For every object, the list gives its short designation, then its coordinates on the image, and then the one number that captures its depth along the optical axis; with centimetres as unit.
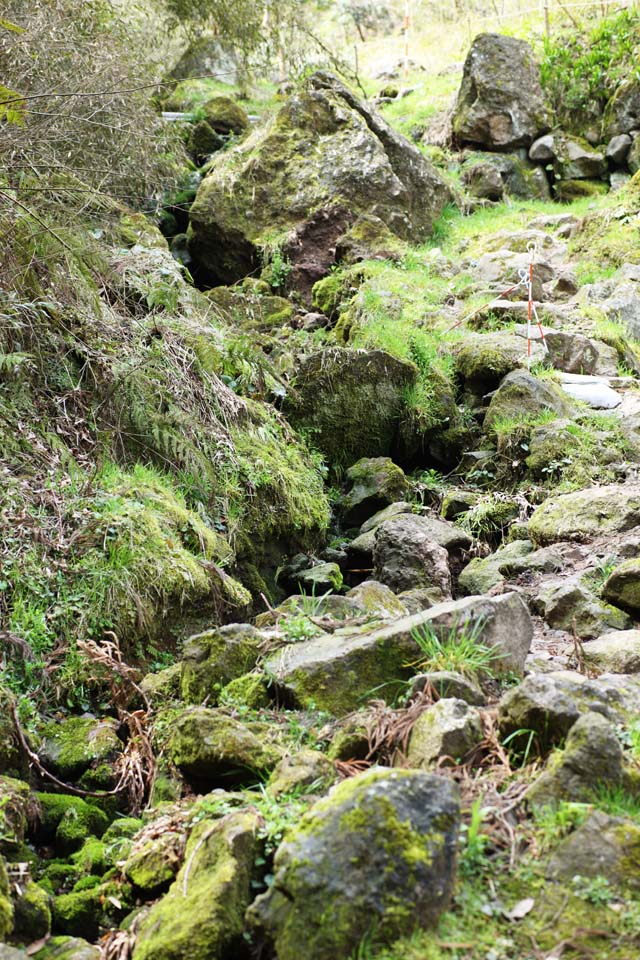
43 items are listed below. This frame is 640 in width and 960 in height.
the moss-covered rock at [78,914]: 267
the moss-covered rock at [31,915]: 252
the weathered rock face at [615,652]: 364
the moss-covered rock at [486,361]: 790
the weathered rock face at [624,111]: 1438
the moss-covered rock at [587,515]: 585
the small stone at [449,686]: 301
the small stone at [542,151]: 1435
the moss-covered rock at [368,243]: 1019
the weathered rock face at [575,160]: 1428
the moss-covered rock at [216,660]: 354
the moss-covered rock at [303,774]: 265
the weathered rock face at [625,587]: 437
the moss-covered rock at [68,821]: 313
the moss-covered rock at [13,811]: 283
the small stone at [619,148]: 1415
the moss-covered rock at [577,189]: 1409
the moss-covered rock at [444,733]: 269
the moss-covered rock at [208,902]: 221
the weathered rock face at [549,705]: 267
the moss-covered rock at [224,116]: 1288
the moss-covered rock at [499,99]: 1438
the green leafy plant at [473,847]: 228
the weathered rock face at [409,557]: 525
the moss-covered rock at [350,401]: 709
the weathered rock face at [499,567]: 534
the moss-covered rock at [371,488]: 652
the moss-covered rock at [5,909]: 235
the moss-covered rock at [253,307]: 845
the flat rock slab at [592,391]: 803
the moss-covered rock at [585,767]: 240
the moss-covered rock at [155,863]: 263
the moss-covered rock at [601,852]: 216
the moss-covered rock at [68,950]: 242
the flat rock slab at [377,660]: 325
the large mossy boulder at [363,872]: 201
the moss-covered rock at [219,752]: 293
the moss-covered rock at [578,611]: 430
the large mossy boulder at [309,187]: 1020
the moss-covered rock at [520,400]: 733
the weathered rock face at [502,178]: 1371
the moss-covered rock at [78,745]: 350
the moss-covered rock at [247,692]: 334
